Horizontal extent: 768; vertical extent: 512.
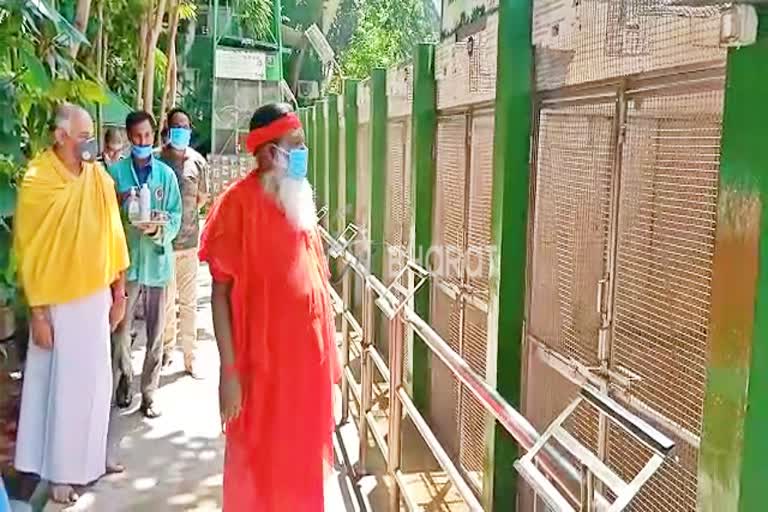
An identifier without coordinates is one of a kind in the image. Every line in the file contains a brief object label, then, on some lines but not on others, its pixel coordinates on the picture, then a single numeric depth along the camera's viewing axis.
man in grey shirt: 5.25
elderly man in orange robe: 2.90
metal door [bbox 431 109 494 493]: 3.30
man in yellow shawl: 3.40
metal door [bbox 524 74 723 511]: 1.73
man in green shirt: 4.67
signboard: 17.06
